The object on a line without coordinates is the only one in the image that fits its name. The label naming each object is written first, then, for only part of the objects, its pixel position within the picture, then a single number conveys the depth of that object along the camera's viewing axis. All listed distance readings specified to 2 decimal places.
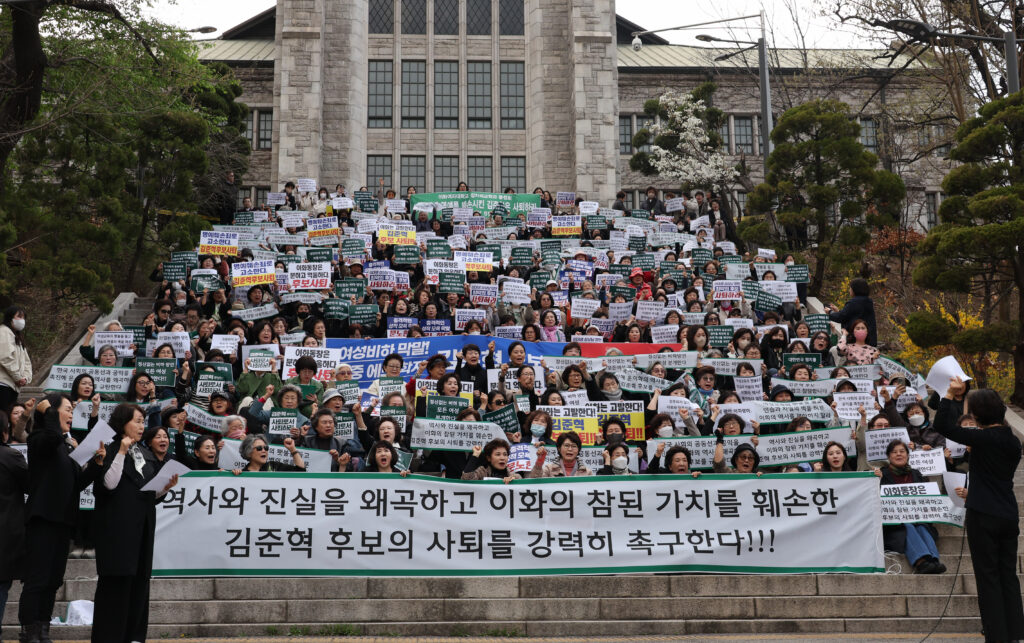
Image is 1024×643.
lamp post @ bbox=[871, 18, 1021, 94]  16.84
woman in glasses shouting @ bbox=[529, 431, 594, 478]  11.02
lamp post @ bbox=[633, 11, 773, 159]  27.28
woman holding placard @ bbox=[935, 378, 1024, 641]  7.91
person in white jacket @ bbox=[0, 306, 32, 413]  12.35
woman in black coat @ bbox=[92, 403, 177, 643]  7.67
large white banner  10.14
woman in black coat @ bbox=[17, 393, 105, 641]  8.10
